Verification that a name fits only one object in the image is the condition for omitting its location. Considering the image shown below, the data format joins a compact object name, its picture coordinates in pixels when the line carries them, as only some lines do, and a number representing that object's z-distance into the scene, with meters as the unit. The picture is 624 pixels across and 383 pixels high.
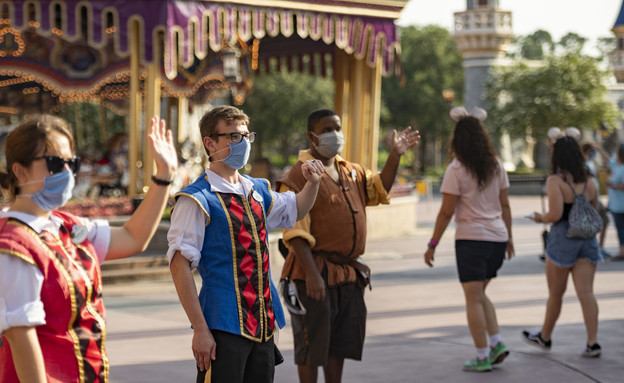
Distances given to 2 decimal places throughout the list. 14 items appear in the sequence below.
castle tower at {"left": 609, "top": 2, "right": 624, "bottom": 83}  51.59
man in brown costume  5.73
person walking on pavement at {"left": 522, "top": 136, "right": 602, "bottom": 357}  7.47
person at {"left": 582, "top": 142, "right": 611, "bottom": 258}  12.84
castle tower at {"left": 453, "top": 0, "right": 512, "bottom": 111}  44.47
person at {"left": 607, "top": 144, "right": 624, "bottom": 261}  13.47
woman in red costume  3.23
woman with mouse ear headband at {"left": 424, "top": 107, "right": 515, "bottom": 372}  6.96
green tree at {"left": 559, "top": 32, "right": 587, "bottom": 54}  127.75
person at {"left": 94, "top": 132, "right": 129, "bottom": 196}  21.48
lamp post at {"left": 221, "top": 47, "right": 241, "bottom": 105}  17.00
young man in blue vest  4.19
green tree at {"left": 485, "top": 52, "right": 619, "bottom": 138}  42.38
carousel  14.99
